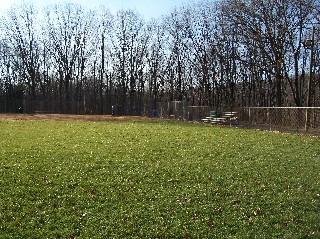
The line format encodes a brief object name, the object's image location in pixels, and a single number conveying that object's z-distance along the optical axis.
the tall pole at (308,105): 20.22
